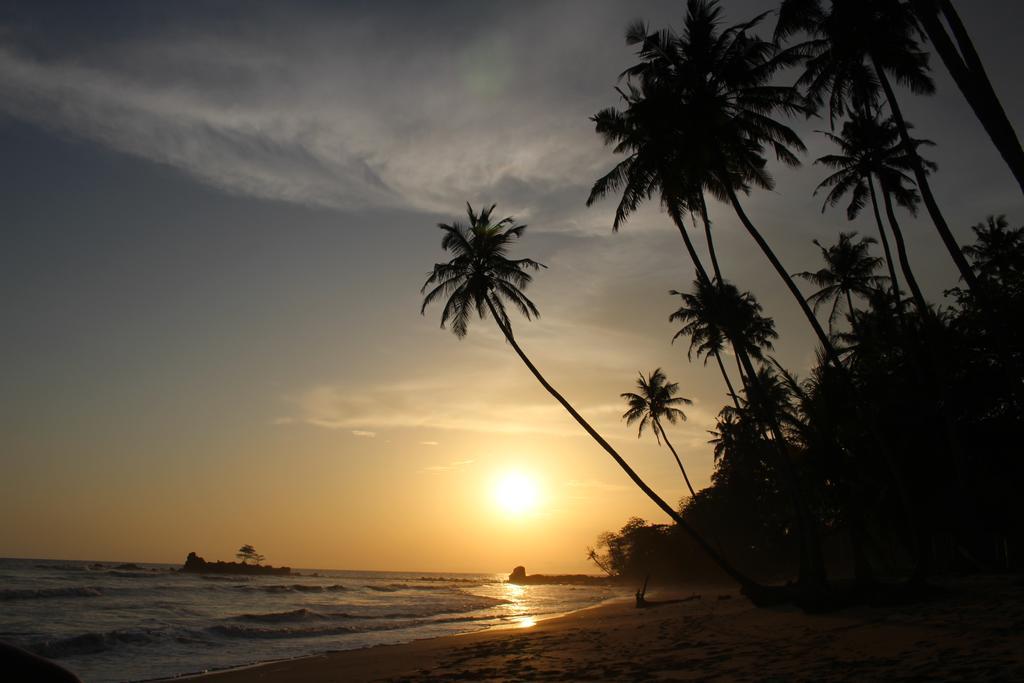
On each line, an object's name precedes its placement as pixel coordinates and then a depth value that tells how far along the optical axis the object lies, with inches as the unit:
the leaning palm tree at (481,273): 816.9
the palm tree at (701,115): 694.5
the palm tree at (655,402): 1600.6
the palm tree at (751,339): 668.1
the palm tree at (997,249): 933.7
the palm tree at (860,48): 657.6
